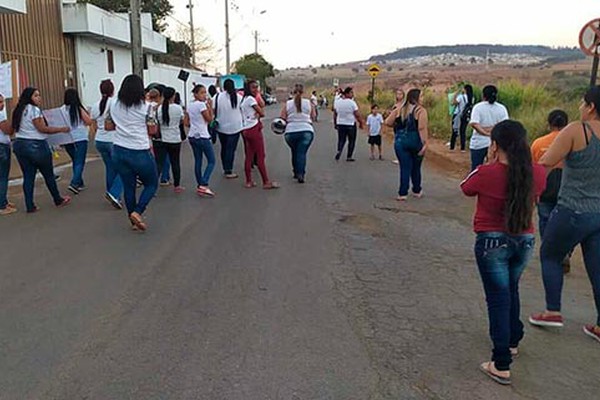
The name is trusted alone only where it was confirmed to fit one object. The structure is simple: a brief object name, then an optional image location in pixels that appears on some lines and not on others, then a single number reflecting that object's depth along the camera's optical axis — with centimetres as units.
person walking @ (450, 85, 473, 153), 1606
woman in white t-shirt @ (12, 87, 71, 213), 858
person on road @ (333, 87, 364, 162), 1497
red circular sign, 921
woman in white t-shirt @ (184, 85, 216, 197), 1048
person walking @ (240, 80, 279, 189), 1078
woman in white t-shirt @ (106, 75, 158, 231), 752
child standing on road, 1569
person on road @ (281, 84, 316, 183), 1117
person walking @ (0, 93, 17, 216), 883
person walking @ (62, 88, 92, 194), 962
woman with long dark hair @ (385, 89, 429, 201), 952
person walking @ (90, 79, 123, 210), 920
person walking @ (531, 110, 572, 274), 564
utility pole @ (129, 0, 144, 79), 1948
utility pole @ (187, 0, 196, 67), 4467
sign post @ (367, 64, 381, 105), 3288
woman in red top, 383
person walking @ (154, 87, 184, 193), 1022
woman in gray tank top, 438
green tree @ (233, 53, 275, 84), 7531
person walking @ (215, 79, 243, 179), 1158
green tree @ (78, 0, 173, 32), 4212
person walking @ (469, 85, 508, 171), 909
